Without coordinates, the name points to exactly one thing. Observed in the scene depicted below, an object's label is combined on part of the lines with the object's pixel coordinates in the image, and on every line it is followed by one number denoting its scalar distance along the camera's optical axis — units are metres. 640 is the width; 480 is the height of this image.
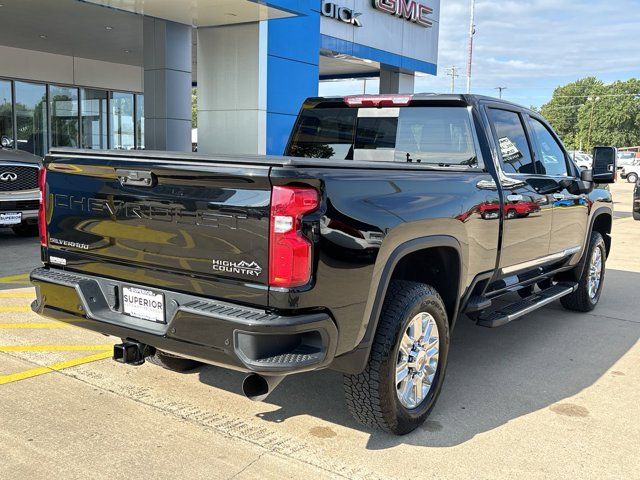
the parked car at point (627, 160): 39.84
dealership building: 12.26
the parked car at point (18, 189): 9.43
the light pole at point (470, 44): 43.19
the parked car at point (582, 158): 43.94
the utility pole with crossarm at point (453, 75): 78.84
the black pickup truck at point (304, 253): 2.82
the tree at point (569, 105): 124.44
